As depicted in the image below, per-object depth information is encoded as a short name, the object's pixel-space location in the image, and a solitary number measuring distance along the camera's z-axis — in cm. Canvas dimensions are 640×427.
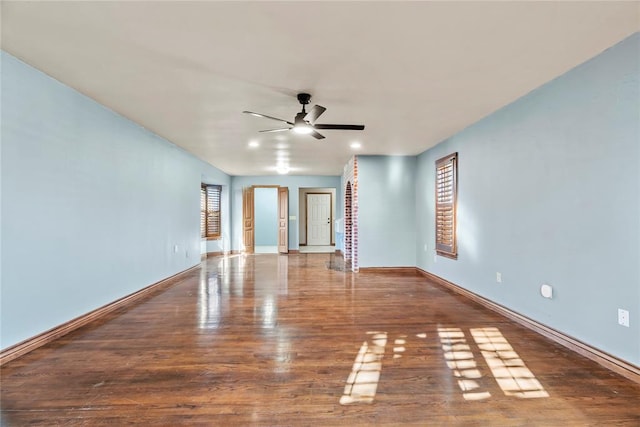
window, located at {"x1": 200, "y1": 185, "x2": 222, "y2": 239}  869
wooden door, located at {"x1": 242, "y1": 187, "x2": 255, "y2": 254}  956
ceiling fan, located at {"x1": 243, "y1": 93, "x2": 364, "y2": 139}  318
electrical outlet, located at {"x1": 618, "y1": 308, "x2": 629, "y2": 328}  225
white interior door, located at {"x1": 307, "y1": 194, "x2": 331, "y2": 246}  1145
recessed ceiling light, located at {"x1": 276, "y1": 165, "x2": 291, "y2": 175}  787
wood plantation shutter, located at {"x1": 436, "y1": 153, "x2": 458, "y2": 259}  488
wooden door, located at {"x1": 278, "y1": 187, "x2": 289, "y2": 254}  957
